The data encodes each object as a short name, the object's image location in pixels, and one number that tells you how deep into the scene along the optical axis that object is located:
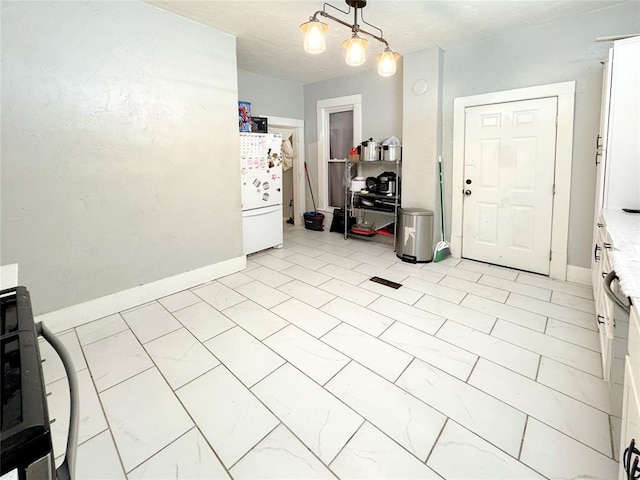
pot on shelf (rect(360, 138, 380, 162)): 4.72
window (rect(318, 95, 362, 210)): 5.36
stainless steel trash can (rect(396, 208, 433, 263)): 4.02
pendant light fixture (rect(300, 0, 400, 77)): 2.16
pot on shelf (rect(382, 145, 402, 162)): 4.50
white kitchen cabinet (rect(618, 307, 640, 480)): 0.89
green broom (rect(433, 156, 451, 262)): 4.07
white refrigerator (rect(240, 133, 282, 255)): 4.06
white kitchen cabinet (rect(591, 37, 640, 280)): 2.38
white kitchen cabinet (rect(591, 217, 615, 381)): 1.65
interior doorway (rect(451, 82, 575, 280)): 3.19
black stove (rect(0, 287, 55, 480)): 0.46
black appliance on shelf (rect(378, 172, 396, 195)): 4.67
